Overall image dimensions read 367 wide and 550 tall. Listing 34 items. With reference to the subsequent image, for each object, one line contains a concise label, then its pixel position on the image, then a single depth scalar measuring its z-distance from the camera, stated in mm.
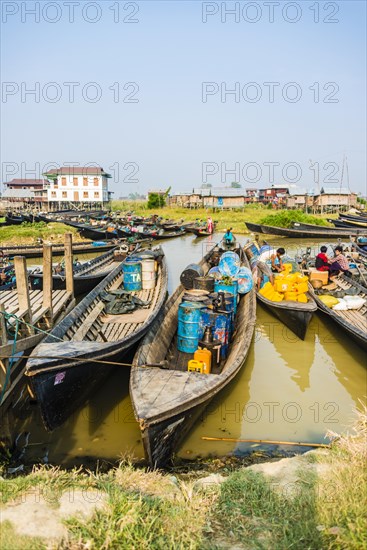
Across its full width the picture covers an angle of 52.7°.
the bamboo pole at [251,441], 5129
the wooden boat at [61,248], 18891
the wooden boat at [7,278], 9008
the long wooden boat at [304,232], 28562
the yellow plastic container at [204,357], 5734
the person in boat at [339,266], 11758
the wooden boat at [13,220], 29055
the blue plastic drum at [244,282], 9430
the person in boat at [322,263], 11602
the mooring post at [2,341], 4896
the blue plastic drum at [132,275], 9909
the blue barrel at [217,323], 6371
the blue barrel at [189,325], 6371
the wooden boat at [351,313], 7023
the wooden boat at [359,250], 15580
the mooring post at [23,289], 5652
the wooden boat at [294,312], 7971
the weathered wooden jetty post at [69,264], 8732
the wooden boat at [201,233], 30234
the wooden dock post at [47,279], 6721
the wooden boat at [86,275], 11547
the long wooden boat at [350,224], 30145
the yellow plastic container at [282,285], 8883
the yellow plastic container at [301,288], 8820
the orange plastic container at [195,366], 5527
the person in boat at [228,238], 16198
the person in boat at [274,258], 11594
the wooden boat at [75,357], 4316
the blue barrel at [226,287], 8367
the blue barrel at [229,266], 9742
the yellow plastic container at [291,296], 8812
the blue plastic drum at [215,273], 9503
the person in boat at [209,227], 30312
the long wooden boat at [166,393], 3828
